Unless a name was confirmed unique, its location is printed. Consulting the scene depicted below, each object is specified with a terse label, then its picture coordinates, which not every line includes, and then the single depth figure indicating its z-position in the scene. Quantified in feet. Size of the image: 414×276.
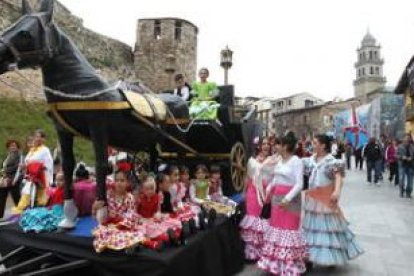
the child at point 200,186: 21.23
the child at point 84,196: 18.02
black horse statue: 14.28
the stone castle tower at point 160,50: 143.74
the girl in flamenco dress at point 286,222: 18.01
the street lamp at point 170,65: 141.36
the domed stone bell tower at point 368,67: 323.49
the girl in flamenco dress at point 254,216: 20.58
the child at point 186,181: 20.63
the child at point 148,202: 16.62
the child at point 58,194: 19.05
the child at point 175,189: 18.45
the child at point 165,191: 17.81
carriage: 23.39
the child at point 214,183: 22.33
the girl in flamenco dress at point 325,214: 19.12
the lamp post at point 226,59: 46.37
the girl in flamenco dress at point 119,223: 14.07
